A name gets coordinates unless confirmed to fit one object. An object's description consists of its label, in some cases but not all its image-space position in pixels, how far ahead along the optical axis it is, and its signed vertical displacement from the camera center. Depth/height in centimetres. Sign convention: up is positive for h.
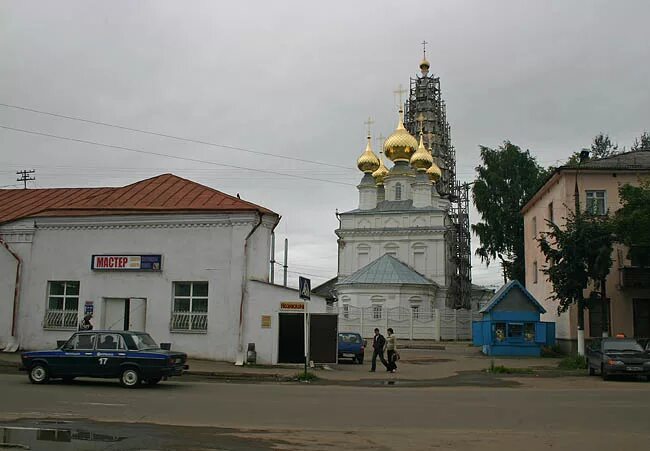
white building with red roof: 2330 +168
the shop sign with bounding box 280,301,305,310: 2314 +61
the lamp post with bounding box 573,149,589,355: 2850 +69
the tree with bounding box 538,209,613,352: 2794 +288
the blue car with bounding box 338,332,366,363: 2788 -97
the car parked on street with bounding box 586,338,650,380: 2056 -89
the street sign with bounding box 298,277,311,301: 2002 +106
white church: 4966 +693
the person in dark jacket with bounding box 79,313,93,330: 2179 -14
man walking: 2394 -71
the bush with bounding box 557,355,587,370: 2536 -135
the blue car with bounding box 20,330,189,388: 1611 -96
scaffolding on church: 7379 +2097
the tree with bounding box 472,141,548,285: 5584 +1044
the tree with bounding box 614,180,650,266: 2692 +436
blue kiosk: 3306 +15
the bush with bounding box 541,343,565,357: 3297 -113
